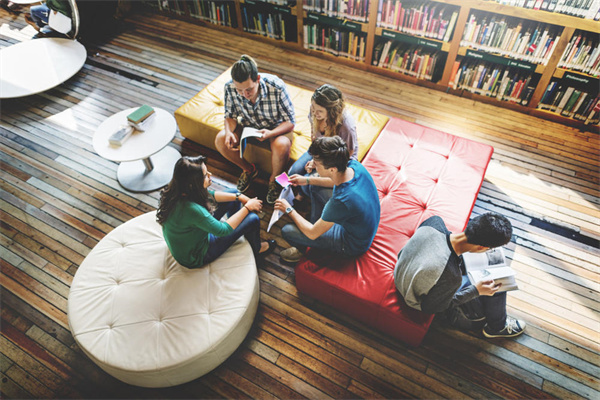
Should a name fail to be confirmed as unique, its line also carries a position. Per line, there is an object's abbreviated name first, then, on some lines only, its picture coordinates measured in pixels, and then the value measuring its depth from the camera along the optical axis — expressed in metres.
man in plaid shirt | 2.95
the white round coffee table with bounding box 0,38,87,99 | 3.90
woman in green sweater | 2.00
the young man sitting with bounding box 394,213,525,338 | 1.84
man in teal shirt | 2.08
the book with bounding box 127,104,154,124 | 3.13
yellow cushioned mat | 3.27
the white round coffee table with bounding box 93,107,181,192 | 3.02
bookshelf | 3.48
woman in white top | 2.50
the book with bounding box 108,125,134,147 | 3.02
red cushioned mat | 2.31
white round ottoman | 2.09
